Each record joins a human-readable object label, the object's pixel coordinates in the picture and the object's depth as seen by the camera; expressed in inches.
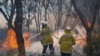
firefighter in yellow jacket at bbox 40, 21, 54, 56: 504.6
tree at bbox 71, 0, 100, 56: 561.3
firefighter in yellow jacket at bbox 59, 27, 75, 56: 470.9
